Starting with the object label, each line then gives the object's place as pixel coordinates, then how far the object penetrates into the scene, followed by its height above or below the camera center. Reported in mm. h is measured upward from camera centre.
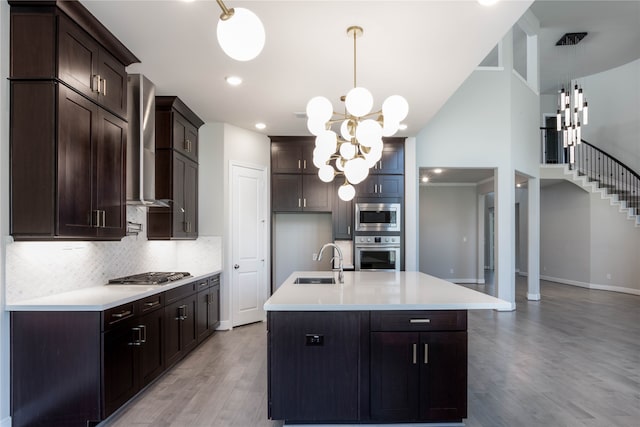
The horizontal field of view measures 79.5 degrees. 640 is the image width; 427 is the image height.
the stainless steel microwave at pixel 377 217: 5816 +33
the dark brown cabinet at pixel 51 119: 2354 +628
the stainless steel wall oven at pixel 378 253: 5762 -510
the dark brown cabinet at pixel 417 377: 2469 -1016
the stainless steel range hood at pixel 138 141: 3479 +708
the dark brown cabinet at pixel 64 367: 2406 -952
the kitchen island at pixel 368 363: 2455 -928
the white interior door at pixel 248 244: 5270 -352
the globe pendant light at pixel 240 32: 1174 +576
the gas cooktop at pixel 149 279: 3450 -571
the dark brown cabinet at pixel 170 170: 4242 +549
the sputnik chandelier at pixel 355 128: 2422 +638
